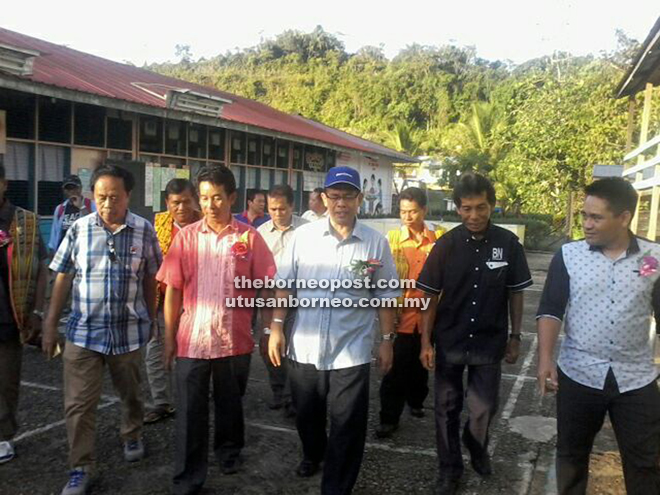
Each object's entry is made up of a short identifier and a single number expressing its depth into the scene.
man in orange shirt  4.39
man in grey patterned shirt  2.78
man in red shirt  3.38
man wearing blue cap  3.31
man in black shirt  3.57
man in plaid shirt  3.39
